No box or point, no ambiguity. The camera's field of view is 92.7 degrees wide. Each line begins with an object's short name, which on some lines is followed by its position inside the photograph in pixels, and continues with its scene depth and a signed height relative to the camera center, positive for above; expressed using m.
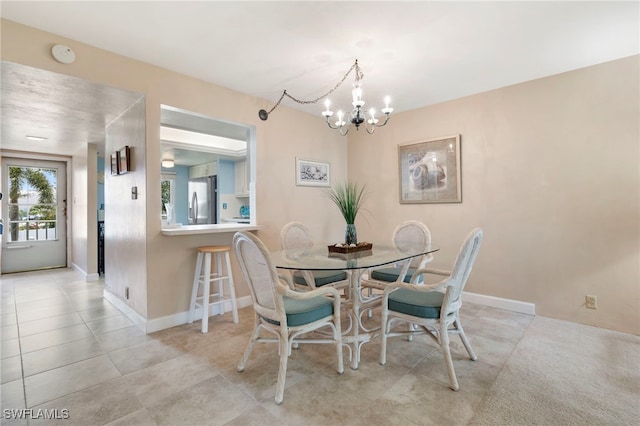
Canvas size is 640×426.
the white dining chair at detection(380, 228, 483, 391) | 1.91 -0.62
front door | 5.42 +0.05
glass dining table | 2.00 -0.34
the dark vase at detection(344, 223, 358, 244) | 2.66 -0.19
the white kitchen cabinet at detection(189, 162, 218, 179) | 6.53 +1.02
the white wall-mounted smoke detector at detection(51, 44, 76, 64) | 2.24 +1.21
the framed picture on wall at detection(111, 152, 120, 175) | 3.35 +0.61
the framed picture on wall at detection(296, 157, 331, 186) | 4.06 +0.56
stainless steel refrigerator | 6.52 +0.33
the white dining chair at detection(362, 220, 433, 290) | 2.83 -0.32
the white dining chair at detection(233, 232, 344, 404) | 1.78 -0.60
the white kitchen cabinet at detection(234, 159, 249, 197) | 6.34 +0.76
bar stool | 2.84 -0.65
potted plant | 2.65 -0.04
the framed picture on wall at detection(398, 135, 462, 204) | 3.69 +0.52
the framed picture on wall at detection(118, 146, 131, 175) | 3.09 +0.58
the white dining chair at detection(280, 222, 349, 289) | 2.80 -0.57
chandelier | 2.35 +1.18
